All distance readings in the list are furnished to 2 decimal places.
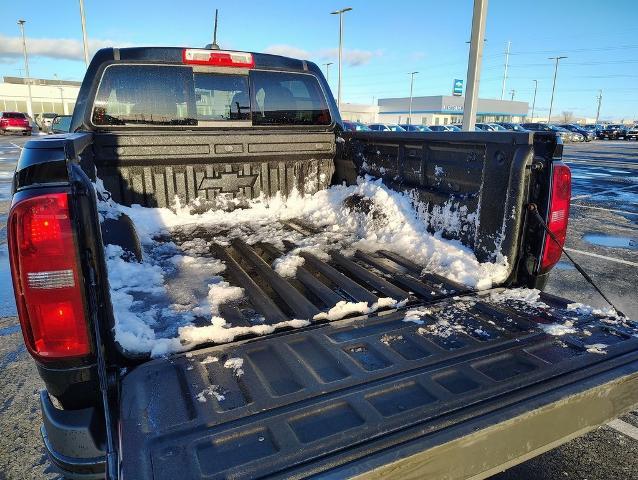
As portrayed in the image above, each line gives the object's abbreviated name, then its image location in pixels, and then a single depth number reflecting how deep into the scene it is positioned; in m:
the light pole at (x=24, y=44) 46.84
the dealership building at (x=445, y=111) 87.06
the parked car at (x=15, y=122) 36.44
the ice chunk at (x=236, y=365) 1.73
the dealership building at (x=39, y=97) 68.31
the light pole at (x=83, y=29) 22.38
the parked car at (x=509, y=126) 39.64
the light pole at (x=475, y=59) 8.34
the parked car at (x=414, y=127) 35.88
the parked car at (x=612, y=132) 50.16
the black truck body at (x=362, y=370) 1.36
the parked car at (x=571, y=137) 43.00
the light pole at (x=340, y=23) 34.03
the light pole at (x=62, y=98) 68.13
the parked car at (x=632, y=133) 47.05
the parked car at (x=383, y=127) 34.03
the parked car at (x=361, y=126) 30.88
